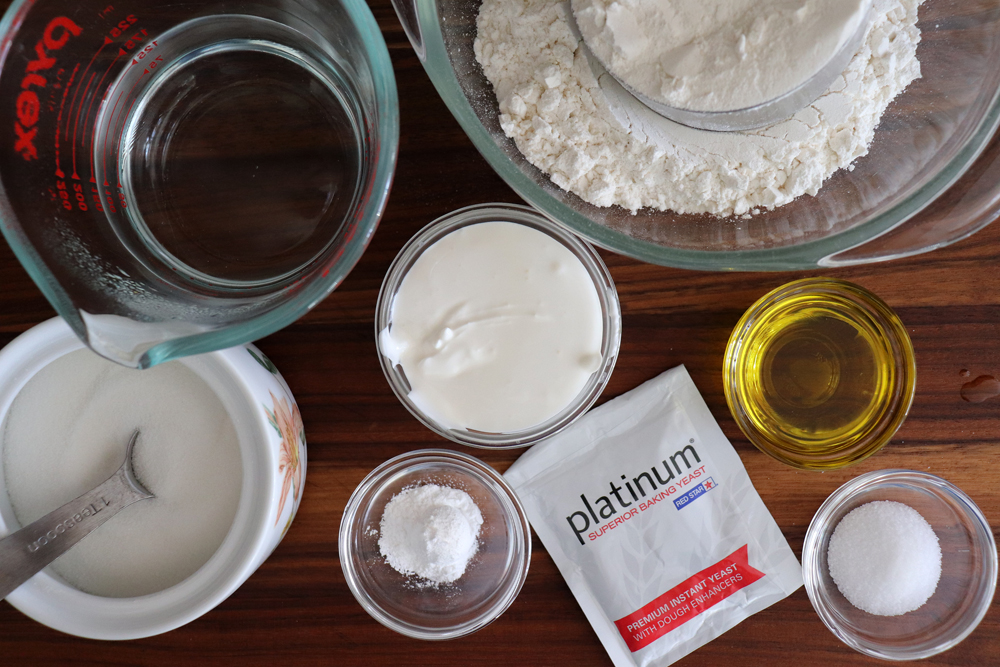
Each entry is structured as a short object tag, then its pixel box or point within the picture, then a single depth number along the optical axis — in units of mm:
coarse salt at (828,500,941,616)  402
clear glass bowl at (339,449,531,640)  404
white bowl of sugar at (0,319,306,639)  386
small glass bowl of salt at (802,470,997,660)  401
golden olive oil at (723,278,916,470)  396
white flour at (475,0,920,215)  347
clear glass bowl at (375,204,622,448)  394
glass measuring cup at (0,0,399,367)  345
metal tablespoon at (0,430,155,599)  368
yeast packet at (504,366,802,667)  402
